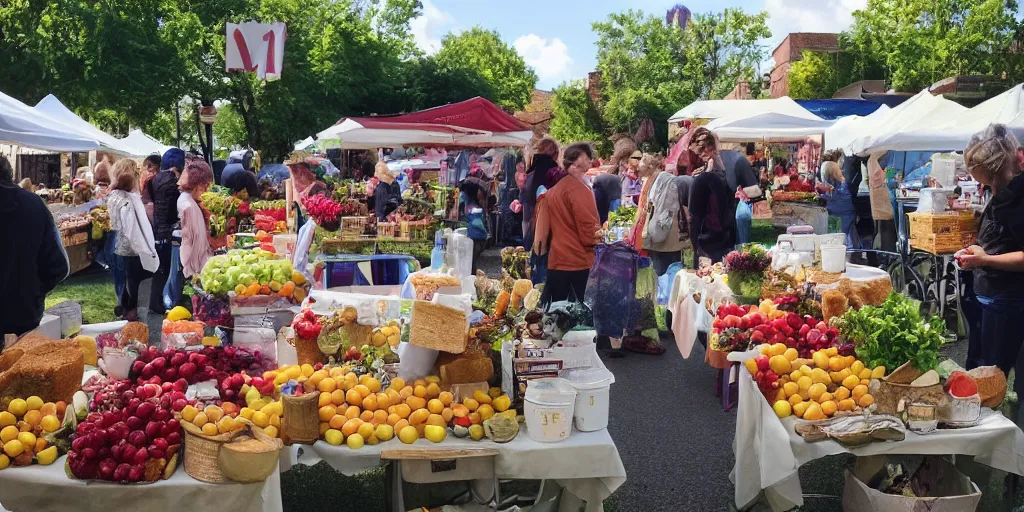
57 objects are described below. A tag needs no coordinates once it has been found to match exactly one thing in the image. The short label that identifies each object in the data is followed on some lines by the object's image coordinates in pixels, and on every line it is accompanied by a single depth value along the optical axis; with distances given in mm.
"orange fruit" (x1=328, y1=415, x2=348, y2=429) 3330
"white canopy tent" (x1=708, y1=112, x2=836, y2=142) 12906
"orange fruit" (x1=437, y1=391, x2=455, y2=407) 3480
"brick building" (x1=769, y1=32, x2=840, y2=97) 54188
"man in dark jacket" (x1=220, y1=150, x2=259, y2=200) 9898
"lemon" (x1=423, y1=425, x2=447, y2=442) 3293
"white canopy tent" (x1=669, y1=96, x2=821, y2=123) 14141
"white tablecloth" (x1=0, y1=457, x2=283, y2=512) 2994
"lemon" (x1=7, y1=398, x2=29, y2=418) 3264
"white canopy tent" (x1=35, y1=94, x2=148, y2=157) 13691
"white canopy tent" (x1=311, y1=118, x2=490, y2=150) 10906
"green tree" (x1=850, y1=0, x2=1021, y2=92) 33562
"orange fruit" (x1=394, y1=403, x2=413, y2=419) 3381
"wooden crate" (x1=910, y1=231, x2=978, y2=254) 6383
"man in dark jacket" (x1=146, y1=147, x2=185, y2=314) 8156
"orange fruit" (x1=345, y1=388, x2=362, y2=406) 3439
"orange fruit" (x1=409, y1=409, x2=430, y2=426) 3346
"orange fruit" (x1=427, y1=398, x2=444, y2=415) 3406
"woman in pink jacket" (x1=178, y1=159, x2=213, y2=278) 6738
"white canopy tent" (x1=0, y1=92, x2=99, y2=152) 7707
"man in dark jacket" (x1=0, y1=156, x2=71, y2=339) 4105
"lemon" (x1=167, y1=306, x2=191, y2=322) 4544
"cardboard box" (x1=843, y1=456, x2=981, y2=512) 3371
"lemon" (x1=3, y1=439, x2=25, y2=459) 3074
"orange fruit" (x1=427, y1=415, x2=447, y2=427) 3355
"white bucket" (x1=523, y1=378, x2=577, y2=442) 3262
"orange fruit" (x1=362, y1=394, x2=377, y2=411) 3416
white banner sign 12359
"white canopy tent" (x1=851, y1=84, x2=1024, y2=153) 8836
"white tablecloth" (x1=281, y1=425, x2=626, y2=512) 3252
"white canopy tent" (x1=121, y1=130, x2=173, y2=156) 23391
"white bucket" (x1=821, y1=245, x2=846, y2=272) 5344
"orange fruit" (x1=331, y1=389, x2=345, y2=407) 3436
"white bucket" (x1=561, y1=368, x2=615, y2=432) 3361
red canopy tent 10922
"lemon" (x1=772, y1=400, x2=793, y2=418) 3652
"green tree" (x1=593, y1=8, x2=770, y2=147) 50250
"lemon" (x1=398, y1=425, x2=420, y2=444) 3281
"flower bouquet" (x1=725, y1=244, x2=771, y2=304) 5328
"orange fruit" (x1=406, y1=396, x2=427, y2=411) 3430
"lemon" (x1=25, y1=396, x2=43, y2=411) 3314
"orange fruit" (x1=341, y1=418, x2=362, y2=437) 3303
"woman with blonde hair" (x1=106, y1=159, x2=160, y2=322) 7422
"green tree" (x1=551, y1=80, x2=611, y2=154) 44750
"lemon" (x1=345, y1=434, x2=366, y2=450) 3250
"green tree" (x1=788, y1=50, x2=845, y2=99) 41562
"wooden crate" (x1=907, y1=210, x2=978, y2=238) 6375
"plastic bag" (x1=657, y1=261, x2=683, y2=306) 7324
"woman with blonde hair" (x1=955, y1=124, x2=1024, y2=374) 4070
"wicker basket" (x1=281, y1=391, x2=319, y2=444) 3289
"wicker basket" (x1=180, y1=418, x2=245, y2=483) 3002
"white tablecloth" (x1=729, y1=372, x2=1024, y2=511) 3453
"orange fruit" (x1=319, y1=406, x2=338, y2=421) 3350
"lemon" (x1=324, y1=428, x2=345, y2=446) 3279
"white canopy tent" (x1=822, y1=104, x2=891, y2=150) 10789
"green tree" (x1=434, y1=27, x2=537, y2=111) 54219
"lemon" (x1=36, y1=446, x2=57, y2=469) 3105
